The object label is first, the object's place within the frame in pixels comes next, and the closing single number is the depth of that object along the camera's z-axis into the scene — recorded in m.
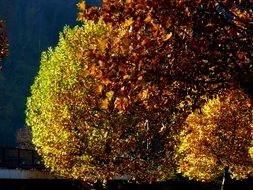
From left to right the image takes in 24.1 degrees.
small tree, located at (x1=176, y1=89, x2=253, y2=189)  41.56
